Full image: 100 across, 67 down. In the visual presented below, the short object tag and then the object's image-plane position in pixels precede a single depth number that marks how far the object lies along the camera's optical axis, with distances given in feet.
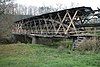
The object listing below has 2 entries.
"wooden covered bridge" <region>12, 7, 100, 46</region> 39.58
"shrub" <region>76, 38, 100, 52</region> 31.64
